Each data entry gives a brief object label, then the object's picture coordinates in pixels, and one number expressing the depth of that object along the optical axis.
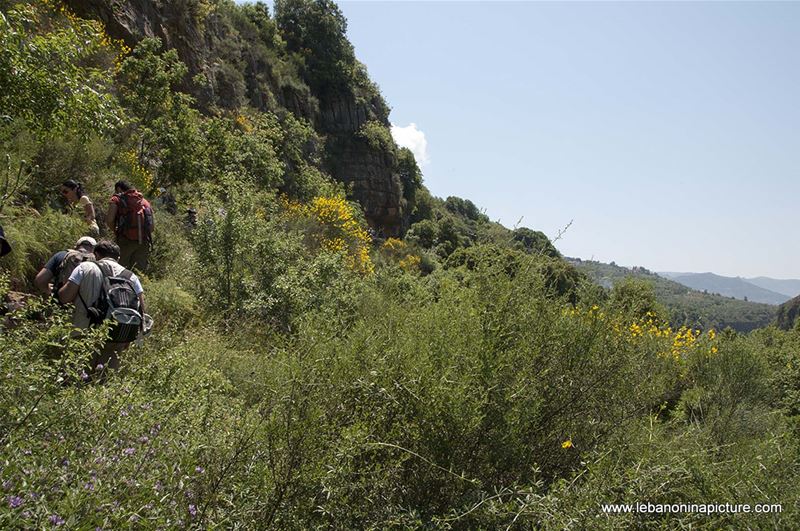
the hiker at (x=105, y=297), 3.99
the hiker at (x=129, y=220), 6.18
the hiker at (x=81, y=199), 6.19
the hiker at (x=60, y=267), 4.28
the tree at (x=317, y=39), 38.91
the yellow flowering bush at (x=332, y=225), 16.84
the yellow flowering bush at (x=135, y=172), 10.09
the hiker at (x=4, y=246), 4.21
